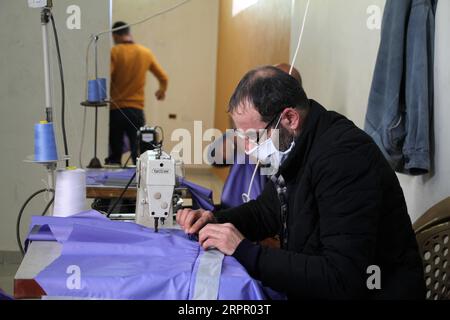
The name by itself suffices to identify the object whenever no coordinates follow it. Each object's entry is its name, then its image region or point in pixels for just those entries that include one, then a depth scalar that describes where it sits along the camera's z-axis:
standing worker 3.58
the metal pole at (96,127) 3.26
